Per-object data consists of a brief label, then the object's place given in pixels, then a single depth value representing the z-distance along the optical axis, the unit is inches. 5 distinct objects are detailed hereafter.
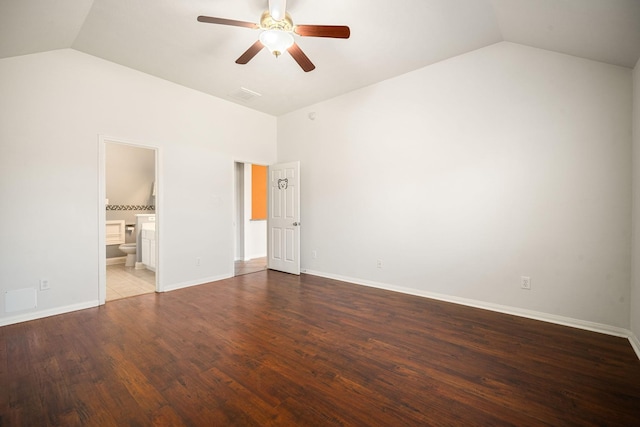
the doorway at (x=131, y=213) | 207.9
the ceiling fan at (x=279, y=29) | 90.1
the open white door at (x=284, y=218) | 202.1
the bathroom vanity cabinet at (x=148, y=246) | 207.8
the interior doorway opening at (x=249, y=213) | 261.7
